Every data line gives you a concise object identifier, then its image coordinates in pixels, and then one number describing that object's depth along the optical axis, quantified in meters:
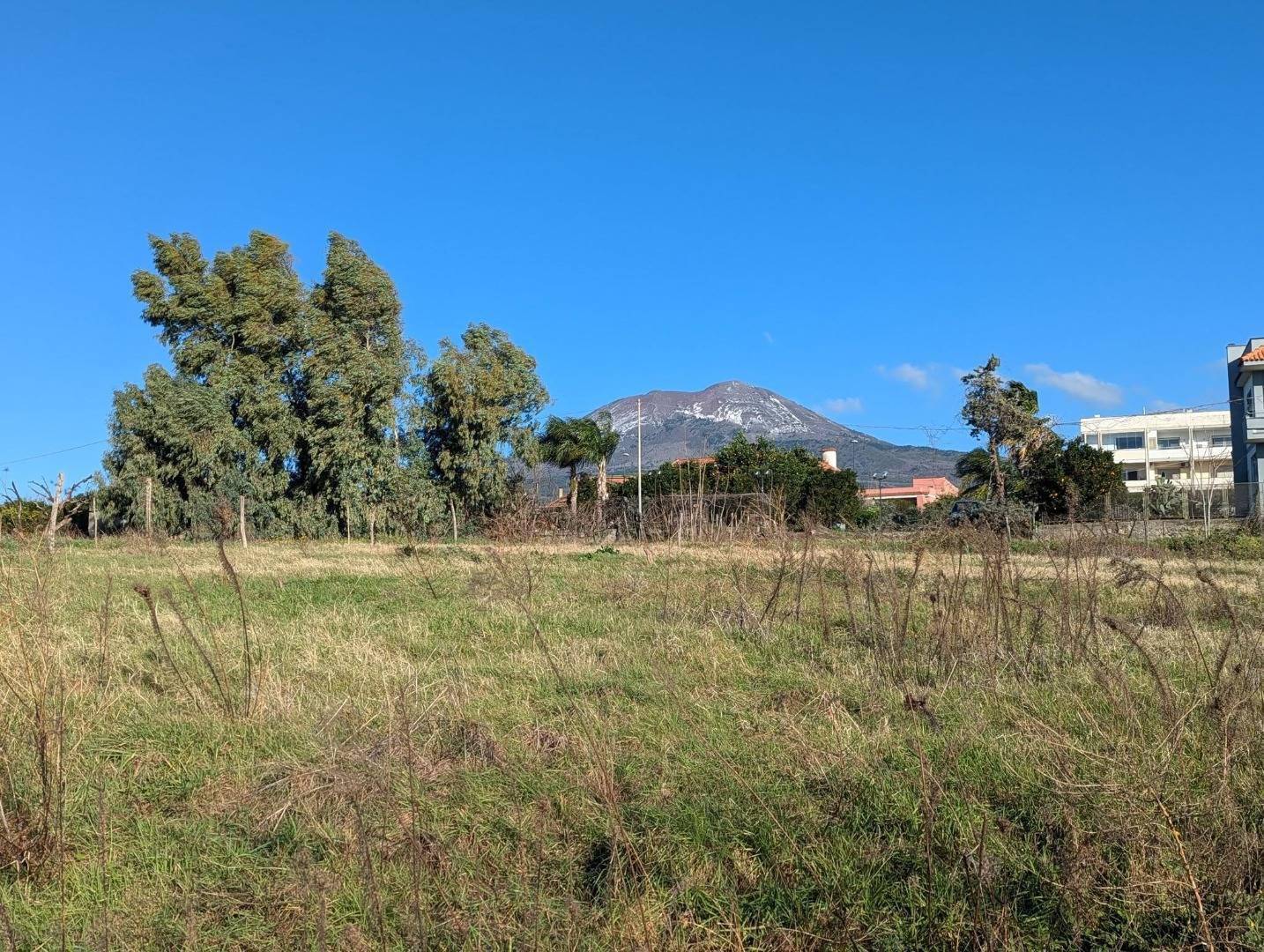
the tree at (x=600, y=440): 45.06
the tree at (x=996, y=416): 33.00
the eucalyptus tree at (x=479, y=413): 34.19
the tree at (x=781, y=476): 43.75
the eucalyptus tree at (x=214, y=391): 31.66
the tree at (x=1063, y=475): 35.94
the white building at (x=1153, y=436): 72.38
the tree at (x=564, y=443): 44.59
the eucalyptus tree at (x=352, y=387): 32.94
